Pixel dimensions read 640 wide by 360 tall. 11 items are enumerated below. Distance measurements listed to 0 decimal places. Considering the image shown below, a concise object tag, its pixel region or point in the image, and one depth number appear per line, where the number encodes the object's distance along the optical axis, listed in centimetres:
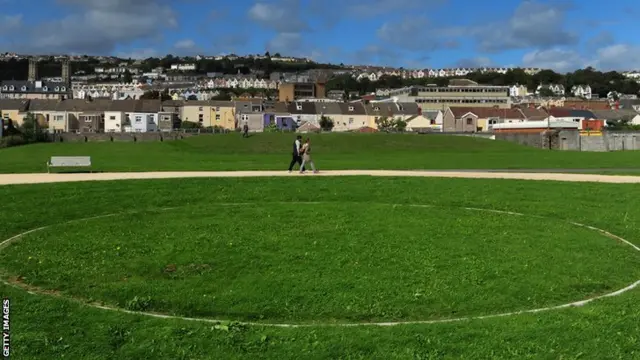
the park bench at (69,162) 3154
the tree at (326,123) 14154
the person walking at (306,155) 3088
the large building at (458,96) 18400
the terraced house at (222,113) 14575
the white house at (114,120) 13262
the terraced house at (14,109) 13825
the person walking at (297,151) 3123
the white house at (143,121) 13250
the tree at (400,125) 13218
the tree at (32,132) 8531
